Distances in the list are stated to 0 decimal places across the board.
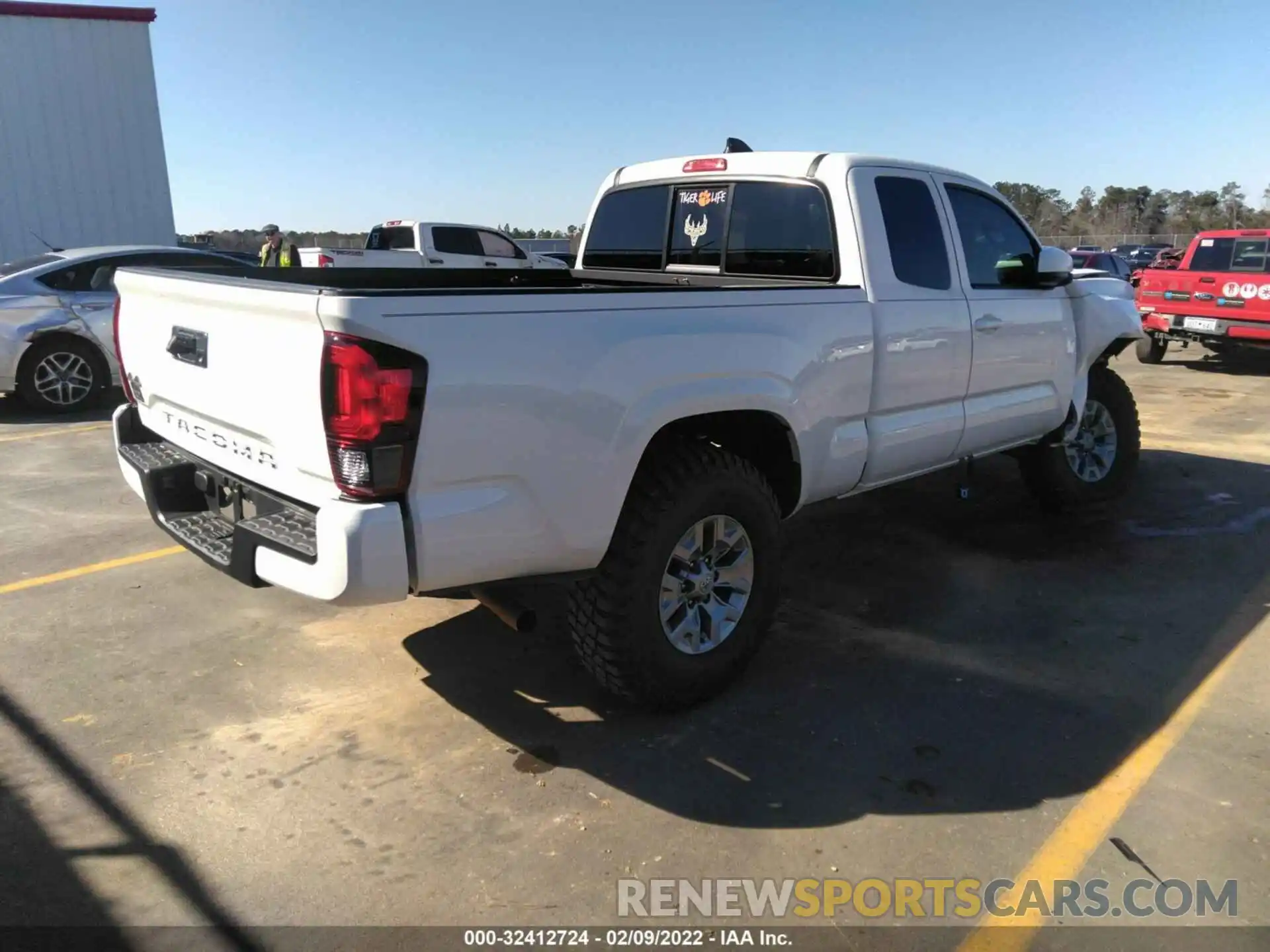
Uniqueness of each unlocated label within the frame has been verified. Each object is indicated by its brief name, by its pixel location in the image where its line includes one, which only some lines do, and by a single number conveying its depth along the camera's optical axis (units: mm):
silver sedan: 8508
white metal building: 14781
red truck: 11539
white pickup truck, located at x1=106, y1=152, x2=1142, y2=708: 2572
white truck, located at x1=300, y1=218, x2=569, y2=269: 16359
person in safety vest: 13891
